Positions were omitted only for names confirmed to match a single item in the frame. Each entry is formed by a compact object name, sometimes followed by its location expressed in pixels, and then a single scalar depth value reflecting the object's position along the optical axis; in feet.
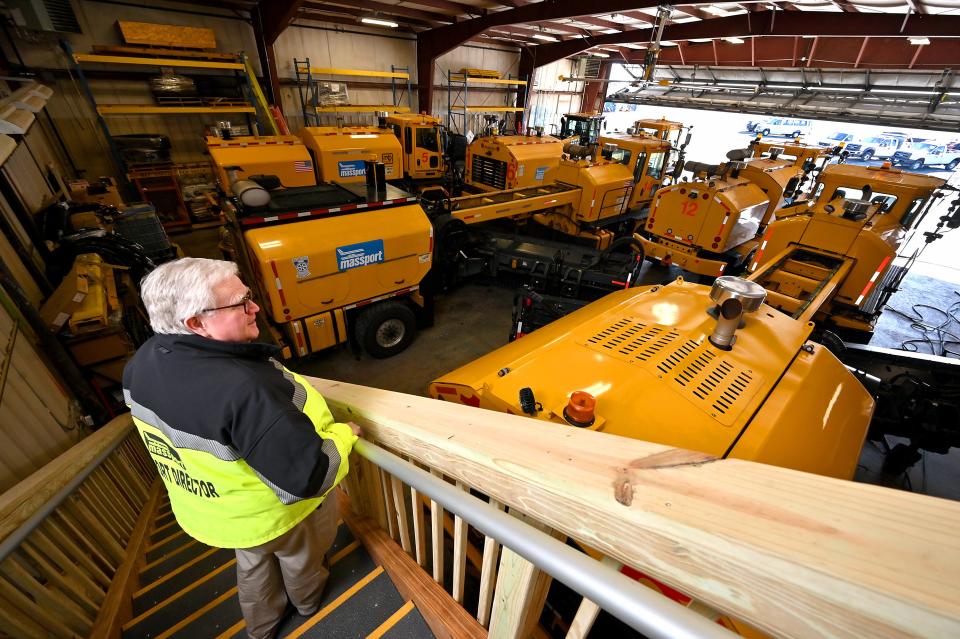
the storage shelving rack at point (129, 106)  24.62
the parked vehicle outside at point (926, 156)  60.70
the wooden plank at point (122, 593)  6.12
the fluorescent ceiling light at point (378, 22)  36.41
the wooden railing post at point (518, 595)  3.10
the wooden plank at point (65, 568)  5.66
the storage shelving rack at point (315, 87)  37.01
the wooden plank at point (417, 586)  4.72
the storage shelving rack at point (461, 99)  47.15
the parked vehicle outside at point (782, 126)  81.51
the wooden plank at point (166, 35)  26.18
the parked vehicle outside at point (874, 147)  64.95
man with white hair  4.25
